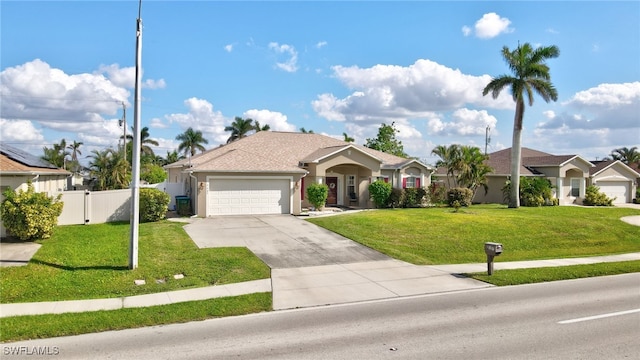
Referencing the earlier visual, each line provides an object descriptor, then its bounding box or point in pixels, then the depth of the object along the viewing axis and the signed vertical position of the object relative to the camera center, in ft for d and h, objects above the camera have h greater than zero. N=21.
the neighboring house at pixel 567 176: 124.19 +2.90
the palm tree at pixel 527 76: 97.30 +24.55
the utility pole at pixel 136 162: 43.11 +2.11
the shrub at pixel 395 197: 97.04 -2.80
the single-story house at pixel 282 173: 79.92 +2.22
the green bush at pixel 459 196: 99.19 -2.56
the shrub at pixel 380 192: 94.89 -1.68
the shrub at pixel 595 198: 124.47 -3.75
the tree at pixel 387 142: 183.21 +17.94
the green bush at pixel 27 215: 52.75 -3.95
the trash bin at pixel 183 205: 82.64 -4.15
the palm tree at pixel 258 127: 200.34 +26.23
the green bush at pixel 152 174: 152.15 +3.28
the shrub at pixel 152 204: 71.51 -3.46
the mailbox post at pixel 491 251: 44.32 -6.80
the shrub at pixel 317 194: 87.35 -2.03
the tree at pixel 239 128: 201.05 +25.73
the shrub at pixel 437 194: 103.35 -2.23
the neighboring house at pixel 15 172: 55.67 +1.35
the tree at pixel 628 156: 214.18 +15.02
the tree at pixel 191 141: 220.64 +21.67
